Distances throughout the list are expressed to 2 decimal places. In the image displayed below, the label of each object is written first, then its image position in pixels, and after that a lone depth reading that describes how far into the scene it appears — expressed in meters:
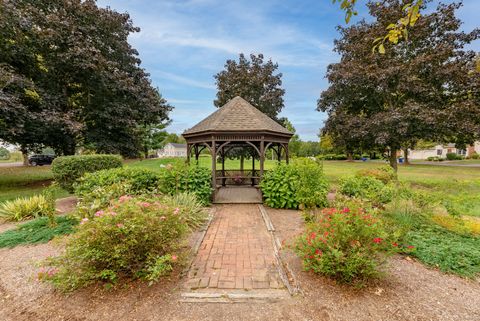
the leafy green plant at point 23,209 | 6.54
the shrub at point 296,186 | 7.36
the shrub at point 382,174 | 9.62
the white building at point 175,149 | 69.38
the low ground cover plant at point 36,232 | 4.91
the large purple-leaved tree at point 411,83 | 10.87
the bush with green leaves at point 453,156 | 40.00
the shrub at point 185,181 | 7.63
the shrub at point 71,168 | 8.02
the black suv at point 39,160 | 28.12
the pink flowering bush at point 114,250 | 3.09
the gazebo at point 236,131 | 8.45
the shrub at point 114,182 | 5.68
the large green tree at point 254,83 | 17.53
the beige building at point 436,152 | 46.17
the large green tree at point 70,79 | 9.91
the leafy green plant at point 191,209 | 5.82
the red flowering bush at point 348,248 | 3.14
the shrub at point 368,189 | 7.40
